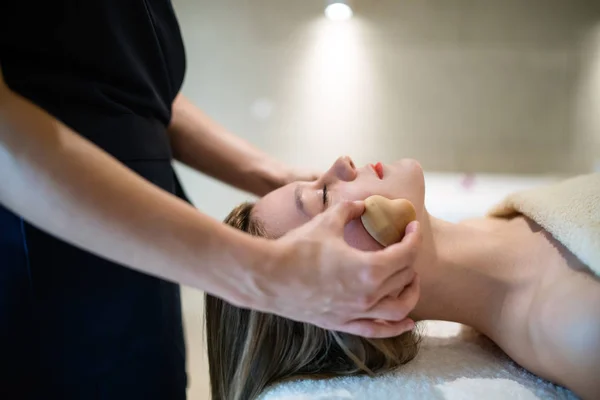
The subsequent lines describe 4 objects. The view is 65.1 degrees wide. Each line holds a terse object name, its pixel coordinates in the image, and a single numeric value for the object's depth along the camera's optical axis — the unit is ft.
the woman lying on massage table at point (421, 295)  2.48
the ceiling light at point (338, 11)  4.92
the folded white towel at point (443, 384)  2.28
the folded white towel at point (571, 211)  2.26
